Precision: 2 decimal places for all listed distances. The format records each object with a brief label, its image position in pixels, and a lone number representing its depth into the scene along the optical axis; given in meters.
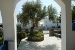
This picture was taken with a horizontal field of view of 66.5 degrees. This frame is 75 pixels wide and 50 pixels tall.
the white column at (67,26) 2.42
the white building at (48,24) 17.56
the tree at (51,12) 7.05
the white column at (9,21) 2.20
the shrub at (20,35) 6.54
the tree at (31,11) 6.43
